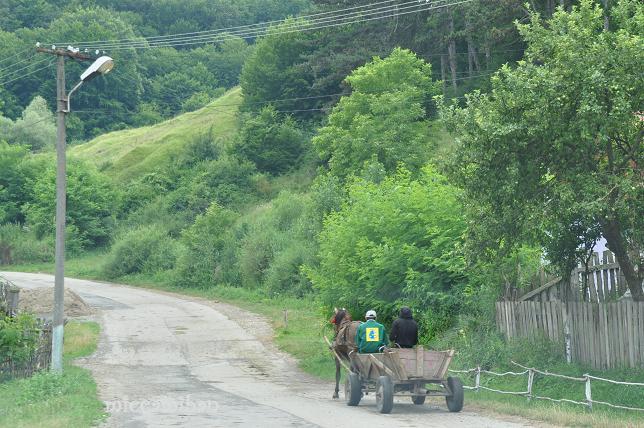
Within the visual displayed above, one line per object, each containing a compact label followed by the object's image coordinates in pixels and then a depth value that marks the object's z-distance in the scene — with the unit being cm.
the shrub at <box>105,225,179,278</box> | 6025
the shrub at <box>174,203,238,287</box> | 5425
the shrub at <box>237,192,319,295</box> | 4556
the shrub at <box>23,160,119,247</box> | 7275
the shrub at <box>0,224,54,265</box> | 7038
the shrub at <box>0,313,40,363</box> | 2550
